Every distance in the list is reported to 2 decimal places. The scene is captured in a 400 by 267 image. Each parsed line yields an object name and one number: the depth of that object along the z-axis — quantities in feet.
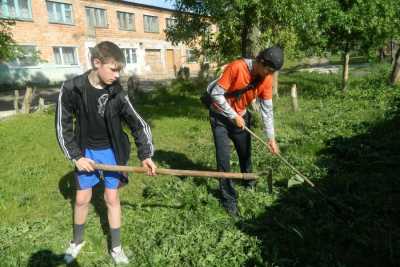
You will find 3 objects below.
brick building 83.51
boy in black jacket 10.68
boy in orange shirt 13.85
